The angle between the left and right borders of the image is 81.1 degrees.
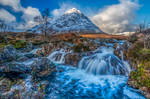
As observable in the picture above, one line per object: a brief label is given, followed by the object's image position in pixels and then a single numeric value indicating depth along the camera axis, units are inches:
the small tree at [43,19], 833.5
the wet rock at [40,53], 524.7
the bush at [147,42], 377.1
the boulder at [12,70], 257.0
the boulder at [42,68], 272.7
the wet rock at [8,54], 334.6
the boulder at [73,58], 417.1
